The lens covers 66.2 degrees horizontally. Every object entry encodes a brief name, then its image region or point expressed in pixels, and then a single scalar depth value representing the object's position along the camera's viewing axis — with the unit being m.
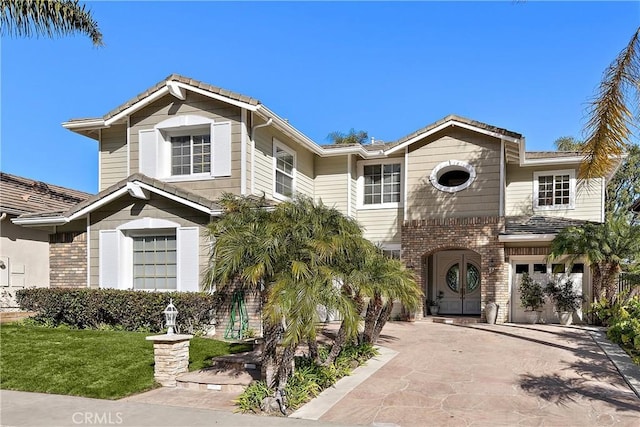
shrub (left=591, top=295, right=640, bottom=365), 10.70
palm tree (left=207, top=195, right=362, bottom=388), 6.73
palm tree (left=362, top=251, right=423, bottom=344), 8.55
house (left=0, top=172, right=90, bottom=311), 13.83
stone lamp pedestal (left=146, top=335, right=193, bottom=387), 8.54
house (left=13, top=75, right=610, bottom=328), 13.22
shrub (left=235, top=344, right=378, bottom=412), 7.26
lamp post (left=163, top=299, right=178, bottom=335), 8.80
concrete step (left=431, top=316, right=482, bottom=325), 16.00
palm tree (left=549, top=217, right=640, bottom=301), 14.04
